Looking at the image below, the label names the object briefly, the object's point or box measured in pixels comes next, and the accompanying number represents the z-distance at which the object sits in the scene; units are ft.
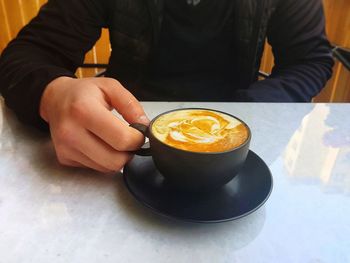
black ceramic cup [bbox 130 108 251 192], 1.33
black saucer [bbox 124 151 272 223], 1.39
